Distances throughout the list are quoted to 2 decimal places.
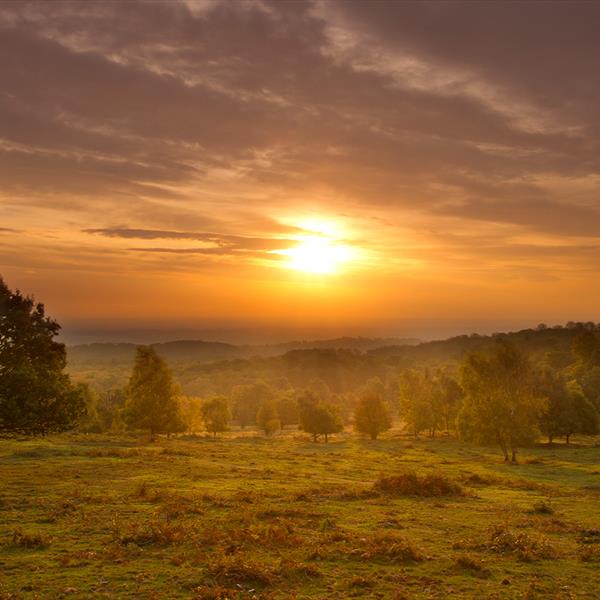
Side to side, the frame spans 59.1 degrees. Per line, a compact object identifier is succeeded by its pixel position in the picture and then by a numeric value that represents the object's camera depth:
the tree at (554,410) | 87.06
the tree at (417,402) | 105.69
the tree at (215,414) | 124.56
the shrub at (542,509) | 30.60
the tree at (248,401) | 172.88
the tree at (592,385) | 110.88
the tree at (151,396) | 71.44
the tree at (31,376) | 31.89
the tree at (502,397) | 64.81
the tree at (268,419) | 121.07
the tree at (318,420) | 101.12
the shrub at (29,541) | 20.25
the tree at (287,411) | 143.88
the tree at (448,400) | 109.19
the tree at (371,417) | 103.12
